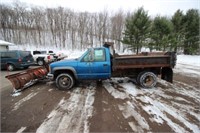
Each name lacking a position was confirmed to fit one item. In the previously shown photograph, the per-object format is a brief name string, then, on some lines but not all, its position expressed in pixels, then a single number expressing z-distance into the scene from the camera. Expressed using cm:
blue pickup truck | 567
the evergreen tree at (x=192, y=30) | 2254
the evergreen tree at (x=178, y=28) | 2309
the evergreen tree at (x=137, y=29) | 2314
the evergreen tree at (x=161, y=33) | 2278
